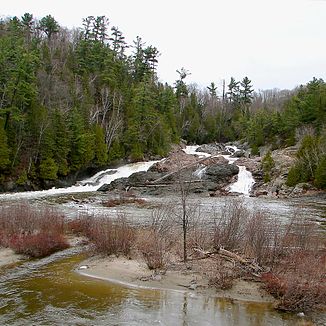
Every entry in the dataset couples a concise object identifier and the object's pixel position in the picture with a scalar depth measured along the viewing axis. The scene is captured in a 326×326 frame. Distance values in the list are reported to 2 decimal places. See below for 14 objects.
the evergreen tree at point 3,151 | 44.07
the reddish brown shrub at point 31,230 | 17.91
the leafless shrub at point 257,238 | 15.12
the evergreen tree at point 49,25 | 86.44
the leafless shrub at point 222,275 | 13.73
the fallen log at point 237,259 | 14.55
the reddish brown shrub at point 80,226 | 21.66
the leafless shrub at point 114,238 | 17.28
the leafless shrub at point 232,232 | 16.48
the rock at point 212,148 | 80.31
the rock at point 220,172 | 52.28
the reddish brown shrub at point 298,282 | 12.12
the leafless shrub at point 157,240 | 15.81
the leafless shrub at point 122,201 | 35.42
